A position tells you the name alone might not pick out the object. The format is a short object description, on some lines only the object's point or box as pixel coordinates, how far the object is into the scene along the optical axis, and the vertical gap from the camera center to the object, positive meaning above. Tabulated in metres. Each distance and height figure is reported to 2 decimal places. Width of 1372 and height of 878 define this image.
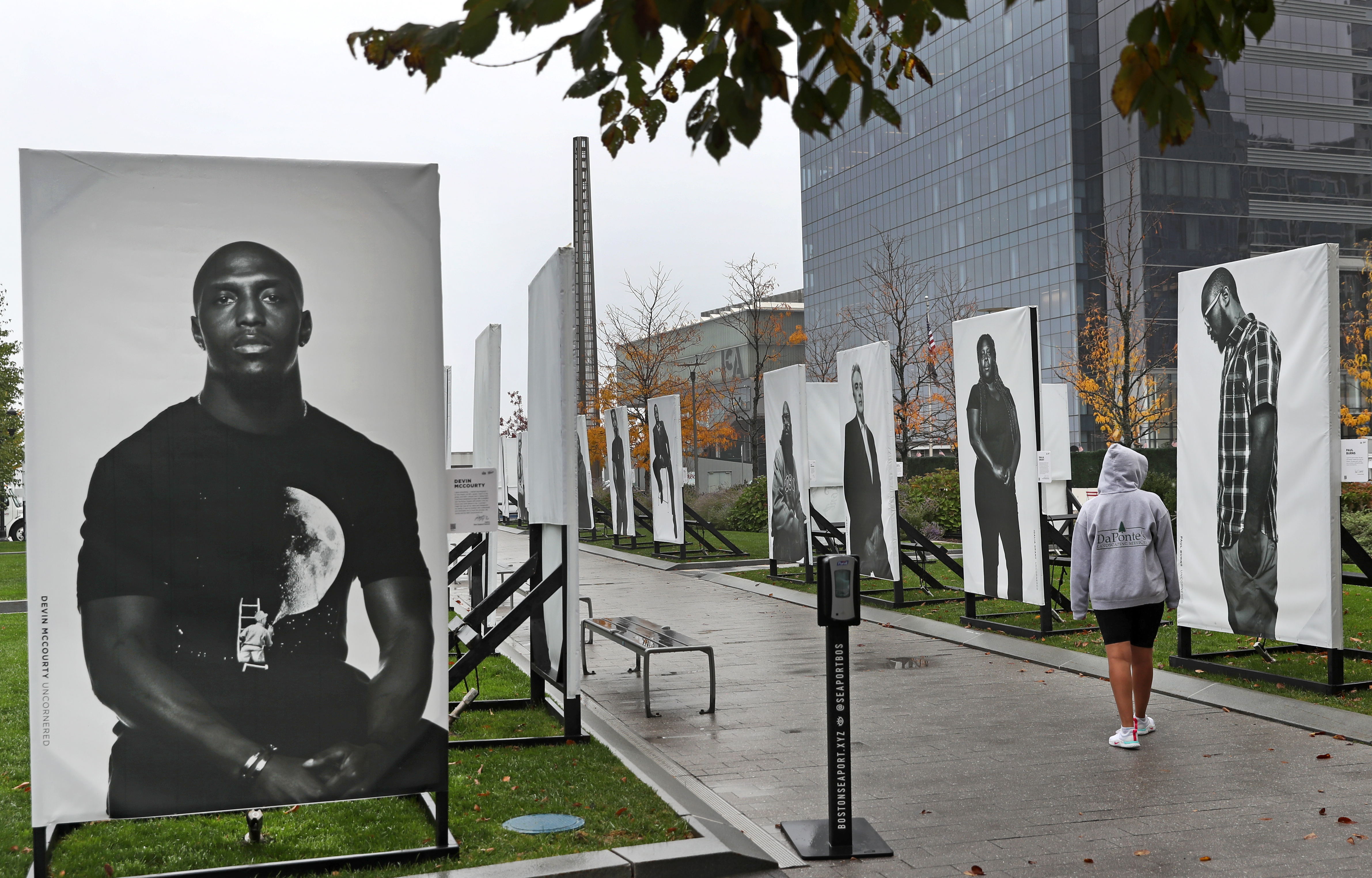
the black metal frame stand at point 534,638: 7.41 -1.22
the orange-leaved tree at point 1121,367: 28.47 +2.60
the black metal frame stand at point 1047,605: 11.90 -1.75
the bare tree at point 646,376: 41.56 +3.12
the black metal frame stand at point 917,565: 14.70 -1.53
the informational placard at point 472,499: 5.75 -0.19
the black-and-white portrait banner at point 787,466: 17.66 -0.17
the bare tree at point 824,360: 43.03 +3.88
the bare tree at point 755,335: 38.31 +4.86
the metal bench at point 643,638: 8.98 -1.52
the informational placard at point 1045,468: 12.34 -0.18
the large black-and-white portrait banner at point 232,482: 4.86 -0.08
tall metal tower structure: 51.28 +9.68
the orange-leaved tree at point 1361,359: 25.33 +2.02
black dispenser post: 5.52 -1.32
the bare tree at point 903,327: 33.03 +4.73
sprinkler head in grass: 5.61 -1.79
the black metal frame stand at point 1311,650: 8.73 -1.84
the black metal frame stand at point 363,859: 5.12 -1.81
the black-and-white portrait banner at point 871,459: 14.30 -0.06
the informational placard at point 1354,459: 8.55 -0.09
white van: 38.69 -1.64
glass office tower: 63.44 +16.96
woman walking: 7.51 -0.82
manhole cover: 5.75 -1.86
